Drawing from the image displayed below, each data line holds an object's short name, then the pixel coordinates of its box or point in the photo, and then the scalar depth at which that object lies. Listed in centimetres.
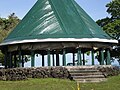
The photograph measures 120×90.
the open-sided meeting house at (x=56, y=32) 1949
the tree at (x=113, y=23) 2826
